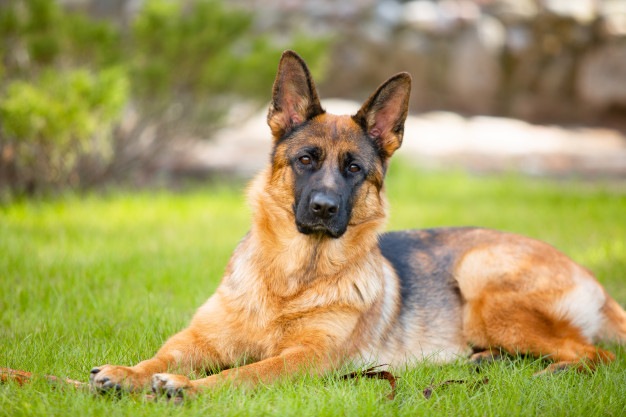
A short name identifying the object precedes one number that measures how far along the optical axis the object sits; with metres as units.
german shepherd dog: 3.60
